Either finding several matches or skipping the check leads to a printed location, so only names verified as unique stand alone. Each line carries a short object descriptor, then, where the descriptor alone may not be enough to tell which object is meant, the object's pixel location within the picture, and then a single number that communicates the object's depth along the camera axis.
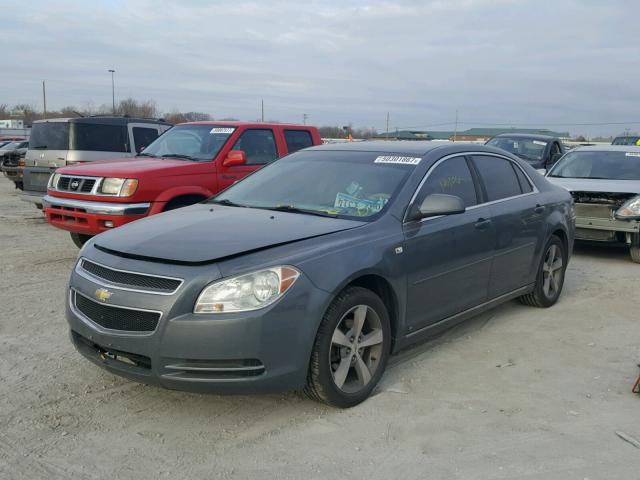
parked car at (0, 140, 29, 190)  16.01
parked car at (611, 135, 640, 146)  23.80
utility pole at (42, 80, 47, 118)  79.31
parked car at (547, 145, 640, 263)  8.48
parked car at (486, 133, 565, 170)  14.04
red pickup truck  7.13
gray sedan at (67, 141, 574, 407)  3.42
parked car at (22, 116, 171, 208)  10.63
